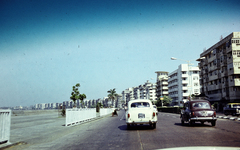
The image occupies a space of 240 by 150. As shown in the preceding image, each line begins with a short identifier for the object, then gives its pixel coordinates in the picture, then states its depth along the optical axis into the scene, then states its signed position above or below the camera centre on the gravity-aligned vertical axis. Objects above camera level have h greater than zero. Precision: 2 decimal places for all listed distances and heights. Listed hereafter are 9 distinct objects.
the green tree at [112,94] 121.38 +2.22
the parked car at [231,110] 27.23 -1.64
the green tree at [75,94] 44.82 +0.83
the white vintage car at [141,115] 13.44 -1.06
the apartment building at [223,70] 48.38 +7.03
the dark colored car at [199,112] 14.44 -0.94
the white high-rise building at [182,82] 92.94 +6.82
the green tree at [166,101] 103.25 -1.42
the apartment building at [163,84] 120.89 +7.93
